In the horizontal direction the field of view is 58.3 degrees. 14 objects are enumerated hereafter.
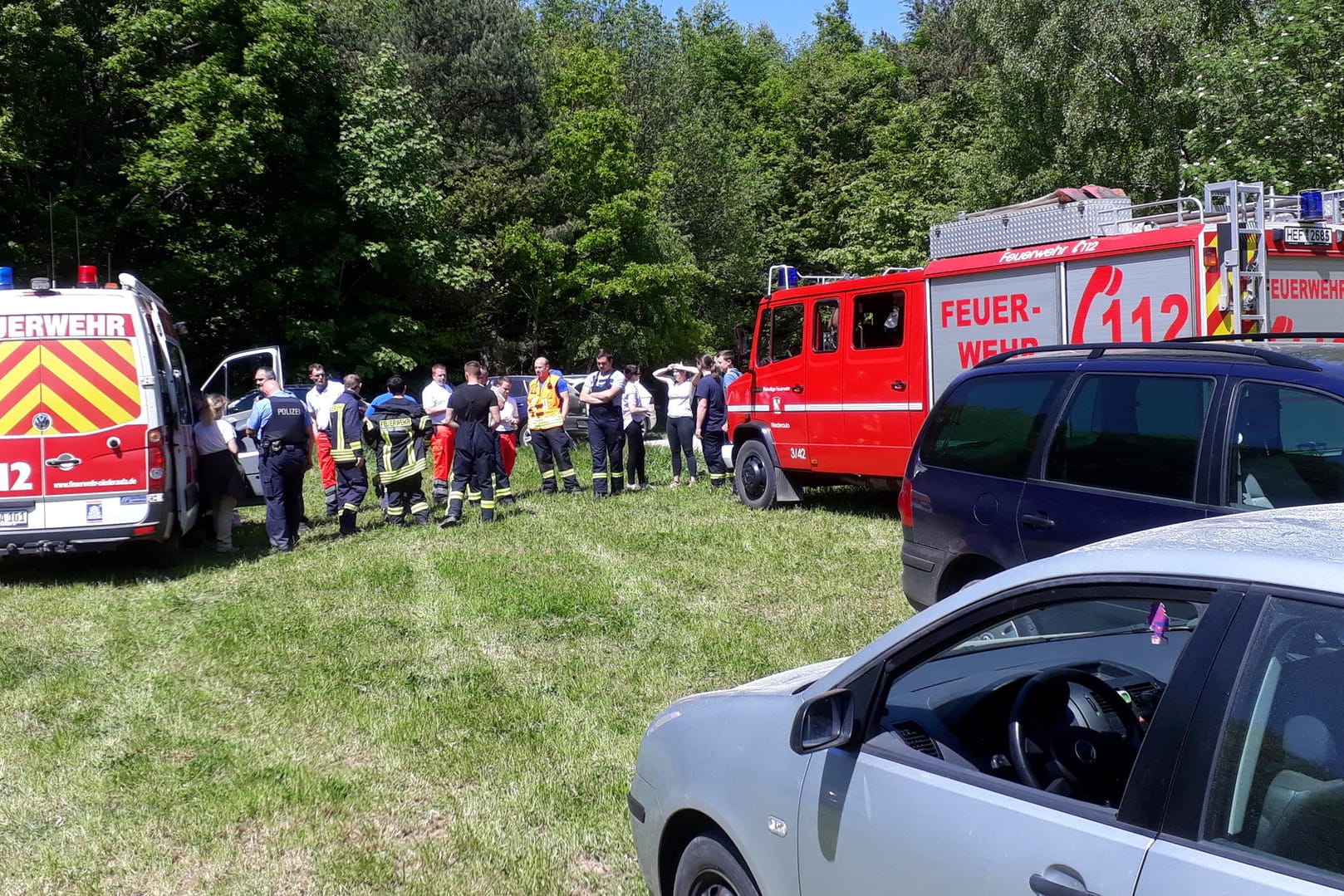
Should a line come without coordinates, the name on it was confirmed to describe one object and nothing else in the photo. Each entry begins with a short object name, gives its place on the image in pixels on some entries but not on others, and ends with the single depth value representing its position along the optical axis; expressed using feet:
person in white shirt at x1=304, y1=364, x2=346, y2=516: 43.55
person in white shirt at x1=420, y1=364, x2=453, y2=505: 47.14
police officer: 36.86
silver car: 6.28
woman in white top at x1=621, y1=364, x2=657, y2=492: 50.44
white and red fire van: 31.96
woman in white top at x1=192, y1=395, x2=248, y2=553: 38.24
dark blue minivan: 14.92
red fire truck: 29.66
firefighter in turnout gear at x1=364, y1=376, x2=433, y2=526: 41.73
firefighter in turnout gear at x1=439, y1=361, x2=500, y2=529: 42.06
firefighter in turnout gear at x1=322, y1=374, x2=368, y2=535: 41.06
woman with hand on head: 52.75
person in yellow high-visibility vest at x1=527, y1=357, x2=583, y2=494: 50.39
